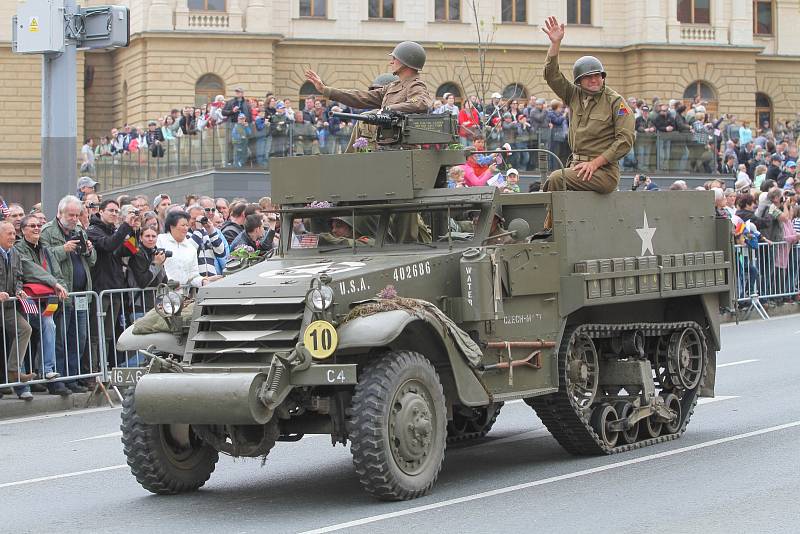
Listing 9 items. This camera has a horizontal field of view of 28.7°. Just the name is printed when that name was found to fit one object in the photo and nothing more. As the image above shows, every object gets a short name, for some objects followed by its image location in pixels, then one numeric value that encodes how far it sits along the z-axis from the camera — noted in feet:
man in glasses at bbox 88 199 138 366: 55.57
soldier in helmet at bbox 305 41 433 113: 41.16
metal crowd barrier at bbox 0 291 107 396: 52.16
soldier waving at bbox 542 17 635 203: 41.96
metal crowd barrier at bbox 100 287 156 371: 55.67
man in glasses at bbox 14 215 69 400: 52.95
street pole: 63.21
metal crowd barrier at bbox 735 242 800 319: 85.76
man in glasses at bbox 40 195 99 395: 54.13
